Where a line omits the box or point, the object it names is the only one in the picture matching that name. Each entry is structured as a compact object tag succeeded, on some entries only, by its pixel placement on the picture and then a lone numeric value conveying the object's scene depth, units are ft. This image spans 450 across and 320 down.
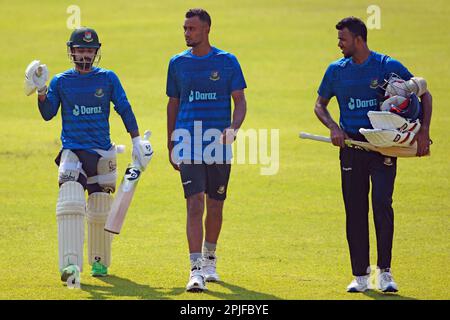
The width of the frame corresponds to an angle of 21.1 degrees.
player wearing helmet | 34.78
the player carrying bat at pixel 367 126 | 32.60
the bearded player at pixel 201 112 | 33.63
